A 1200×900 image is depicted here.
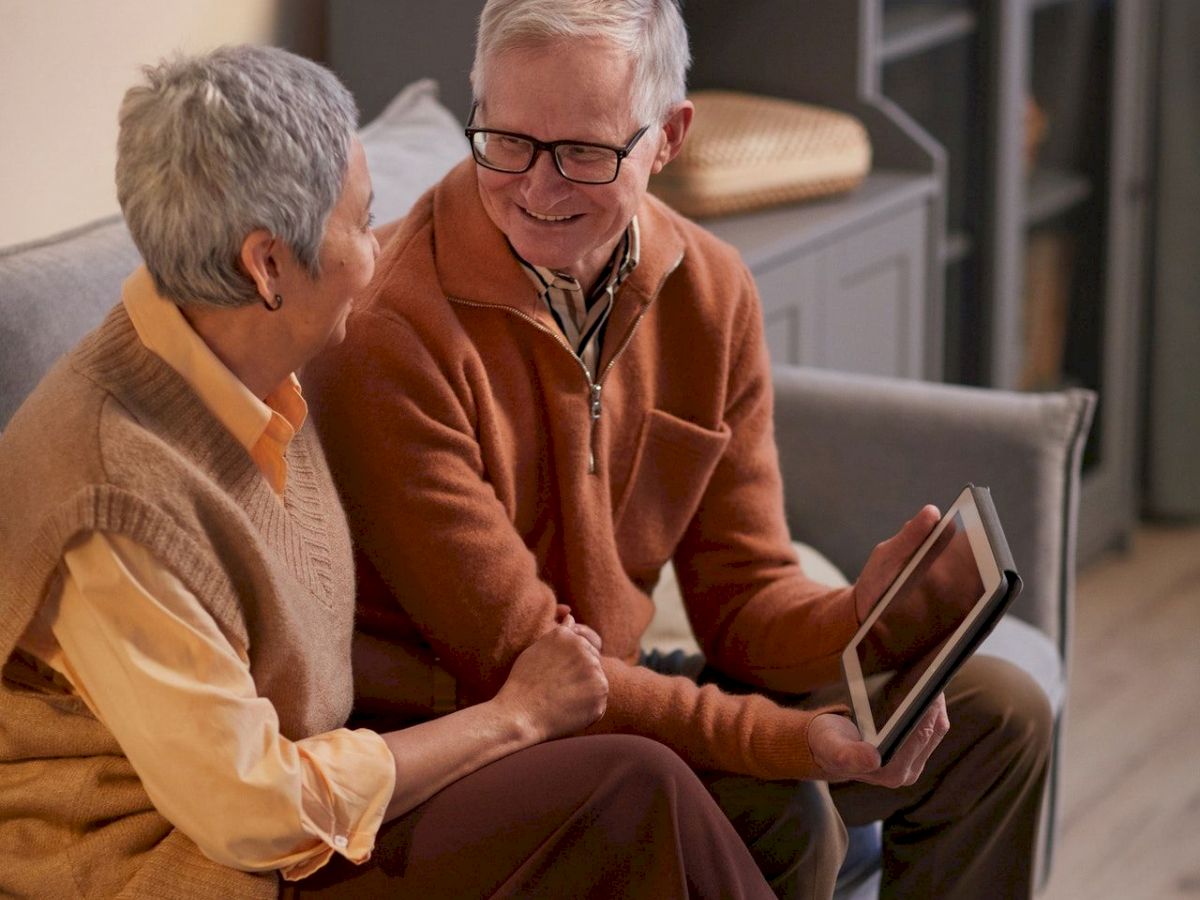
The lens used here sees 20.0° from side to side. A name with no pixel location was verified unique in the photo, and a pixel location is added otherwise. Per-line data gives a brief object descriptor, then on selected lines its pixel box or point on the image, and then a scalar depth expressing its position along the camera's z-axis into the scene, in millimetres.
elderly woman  2851
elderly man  3166
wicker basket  4258
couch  3748
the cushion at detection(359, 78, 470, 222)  3683
